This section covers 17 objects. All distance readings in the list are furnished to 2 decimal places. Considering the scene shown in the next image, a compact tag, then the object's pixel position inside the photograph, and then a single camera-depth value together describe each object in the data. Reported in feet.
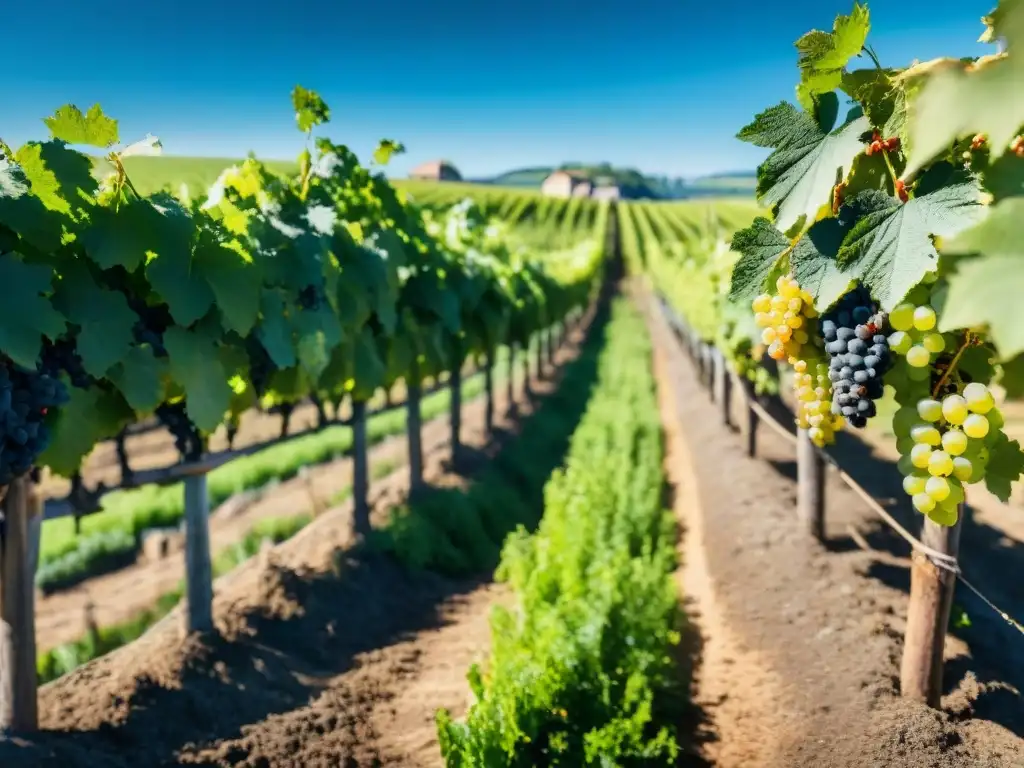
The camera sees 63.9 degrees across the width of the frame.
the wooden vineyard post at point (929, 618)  9.72
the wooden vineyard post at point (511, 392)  43.98
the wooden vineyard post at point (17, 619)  11.81
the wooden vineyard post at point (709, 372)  40.58
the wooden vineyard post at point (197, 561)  16.01
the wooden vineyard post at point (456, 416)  30.76
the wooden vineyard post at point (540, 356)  55.33
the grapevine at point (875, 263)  5.47
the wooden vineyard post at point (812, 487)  19.66
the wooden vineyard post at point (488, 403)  36.65
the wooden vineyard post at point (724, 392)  34.65
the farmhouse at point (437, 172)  295.89
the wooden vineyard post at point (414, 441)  25.86
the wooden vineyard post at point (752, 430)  29.04
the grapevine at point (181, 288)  8.91
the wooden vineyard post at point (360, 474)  21.61
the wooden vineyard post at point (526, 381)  48.48
